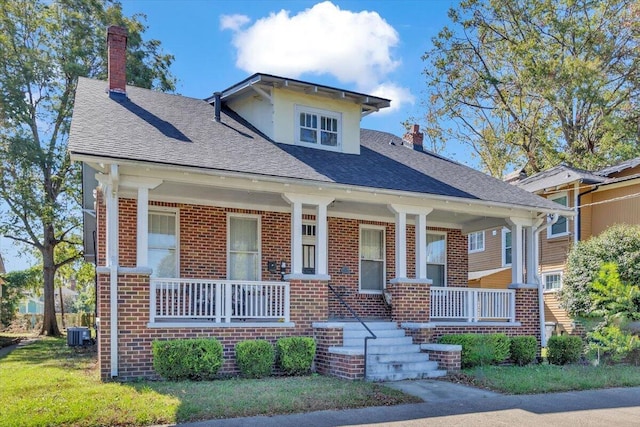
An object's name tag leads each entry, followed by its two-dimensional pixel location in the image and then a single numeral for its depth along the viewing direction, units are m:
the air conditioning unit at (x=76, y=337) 17.36
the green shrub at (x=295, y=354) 10.53
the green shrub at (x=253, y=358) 10.21
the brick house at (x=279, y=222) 10.03
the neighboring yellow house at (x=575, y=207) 20.02
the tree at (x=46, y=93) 24.39
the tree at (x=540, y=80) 27.89
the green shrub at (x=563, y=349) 13.06
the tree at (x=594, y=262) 16.64
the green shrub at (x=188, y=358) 9.46
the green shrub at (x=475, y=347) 11.74
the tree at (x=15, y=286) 34.63
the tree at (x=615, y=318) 12.64
